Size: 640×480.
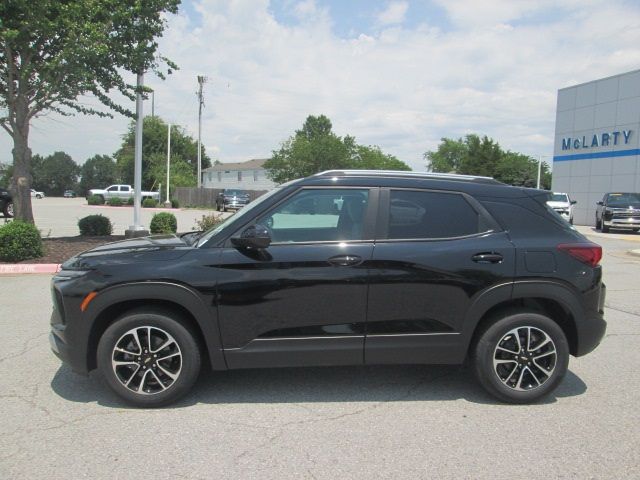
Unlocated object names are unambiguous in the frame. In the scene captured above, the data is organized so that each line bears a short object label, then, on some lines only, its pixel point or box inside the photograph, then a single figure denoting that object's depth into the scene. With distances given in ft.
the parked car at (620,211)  78.43
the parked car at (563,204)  87.76
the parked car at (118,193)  168.25
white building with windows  248.73
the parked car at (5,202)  76.95
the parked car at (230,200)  131.95
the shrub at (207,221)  42.74
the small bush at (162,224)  46.21
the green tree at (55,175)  414.82
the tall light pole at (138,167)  45.94
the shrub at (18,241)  34.01
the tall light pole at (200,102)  165.33
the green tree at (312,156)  169.07
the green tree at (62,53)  36.78
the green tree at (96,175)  419.95
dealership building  98.17
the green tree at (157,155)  218.24
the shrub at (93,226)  47.57
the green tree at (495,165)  191.93
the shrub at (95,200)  156.04
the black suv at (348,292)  13.16
